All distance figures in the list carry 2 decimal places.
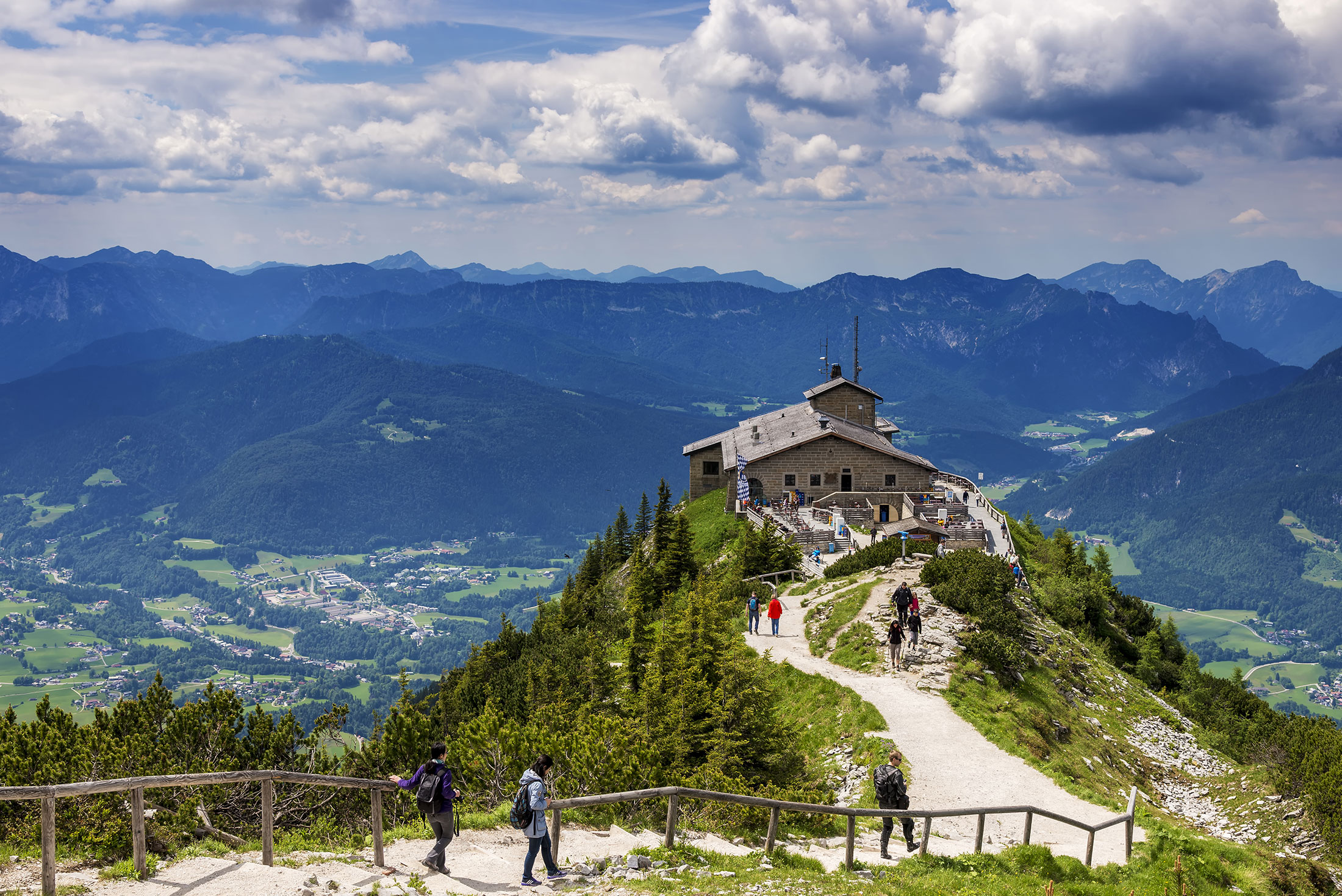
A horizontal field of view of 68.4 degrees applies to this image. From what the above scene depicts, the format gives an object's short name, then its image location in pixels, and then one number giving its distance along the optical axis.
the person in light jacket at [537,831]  13.86
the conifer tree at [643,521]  74.50
